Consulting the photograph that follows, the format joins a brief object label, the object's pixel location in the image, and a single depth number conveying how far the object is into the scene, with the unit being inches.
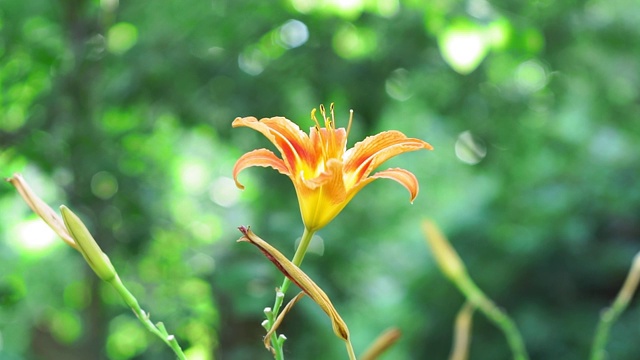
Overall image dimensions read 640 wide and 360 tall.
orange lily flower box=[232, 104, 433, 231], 65.9
